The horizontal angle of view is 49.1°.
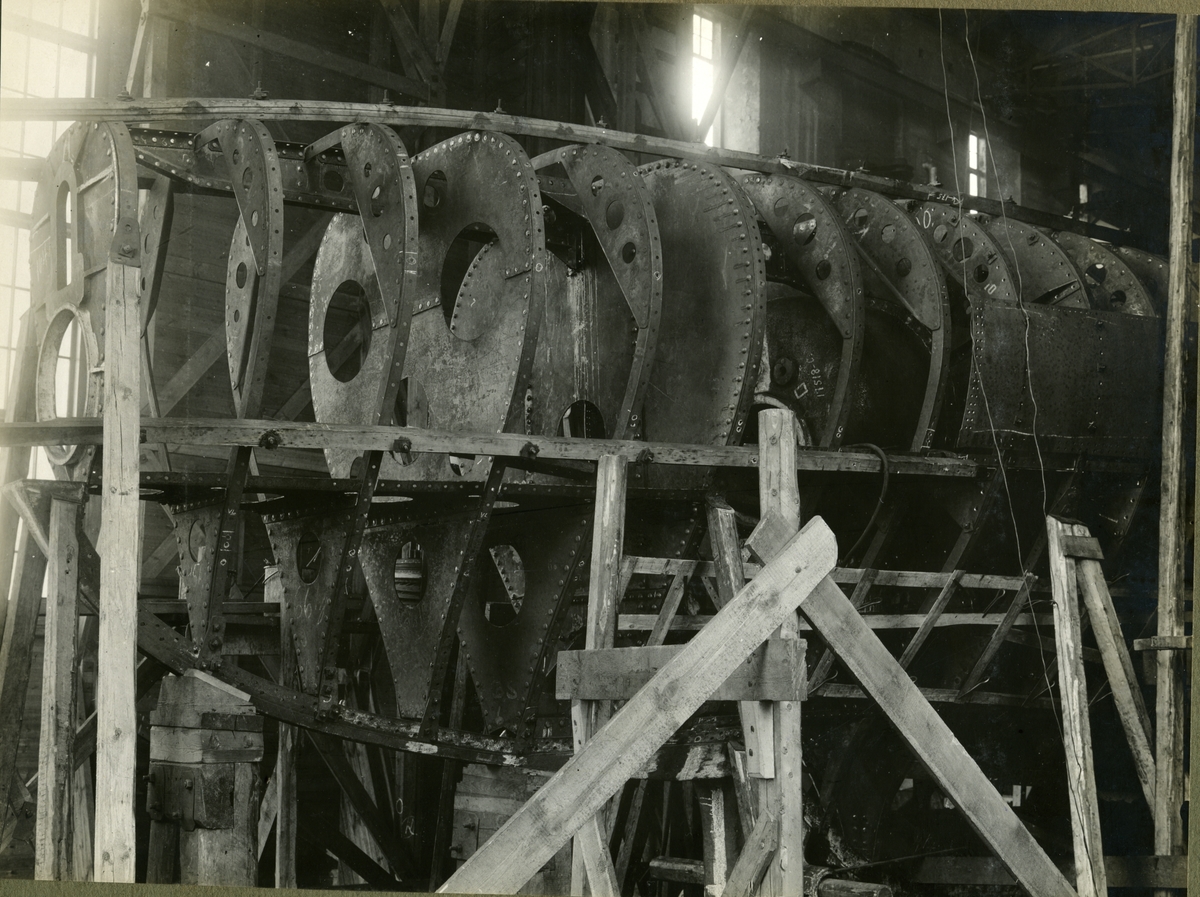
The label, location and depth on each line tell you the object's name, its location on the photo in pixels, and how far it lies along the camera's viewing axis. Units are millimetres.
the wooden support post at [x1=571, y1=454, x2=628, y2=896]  4387
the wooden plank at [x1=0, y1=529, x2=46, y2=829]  4805
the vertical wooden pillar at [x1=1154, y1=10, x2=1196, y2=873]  5055
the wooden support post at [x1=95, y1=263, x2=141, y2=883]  3855
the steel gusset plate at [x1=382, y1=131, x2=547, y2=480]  5719
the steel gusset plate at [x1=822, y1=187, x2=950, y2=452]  6801
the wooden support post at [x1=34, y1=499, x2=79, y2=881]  4547
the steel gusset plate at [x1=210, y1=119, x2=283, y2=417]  5227
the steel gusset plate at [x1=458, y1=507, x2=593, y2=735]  5844
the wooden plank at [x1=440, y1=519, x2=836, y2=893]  3654
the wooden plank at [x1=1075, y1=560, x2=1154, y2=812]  5250
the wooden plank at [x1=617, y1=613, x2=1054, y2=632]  5391
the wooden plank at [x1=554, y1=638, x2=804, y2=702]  3828
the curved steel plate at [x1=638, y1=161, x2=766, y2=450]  6266
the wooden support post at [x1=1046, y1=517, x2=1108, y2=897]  4883
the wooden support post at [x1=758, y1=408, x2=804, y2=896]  3822
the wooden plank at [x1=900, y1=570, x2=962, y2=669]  6246
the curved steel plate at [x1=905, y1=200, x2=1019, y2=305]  7391
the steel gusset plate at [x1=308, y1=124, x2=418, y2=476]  5379
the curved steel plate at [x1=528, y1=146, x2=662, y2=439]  5945
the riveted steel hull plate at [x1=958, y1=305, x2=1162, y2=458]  6613
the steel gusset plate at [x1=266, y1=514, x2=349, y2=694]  5773
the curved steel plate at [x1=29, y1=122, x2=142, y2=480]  4754
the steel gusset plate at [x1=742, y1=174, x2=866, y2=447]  6684
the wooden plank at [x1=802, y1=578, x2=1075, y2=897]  3965
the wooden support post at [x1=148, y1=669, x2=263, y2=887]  4652
